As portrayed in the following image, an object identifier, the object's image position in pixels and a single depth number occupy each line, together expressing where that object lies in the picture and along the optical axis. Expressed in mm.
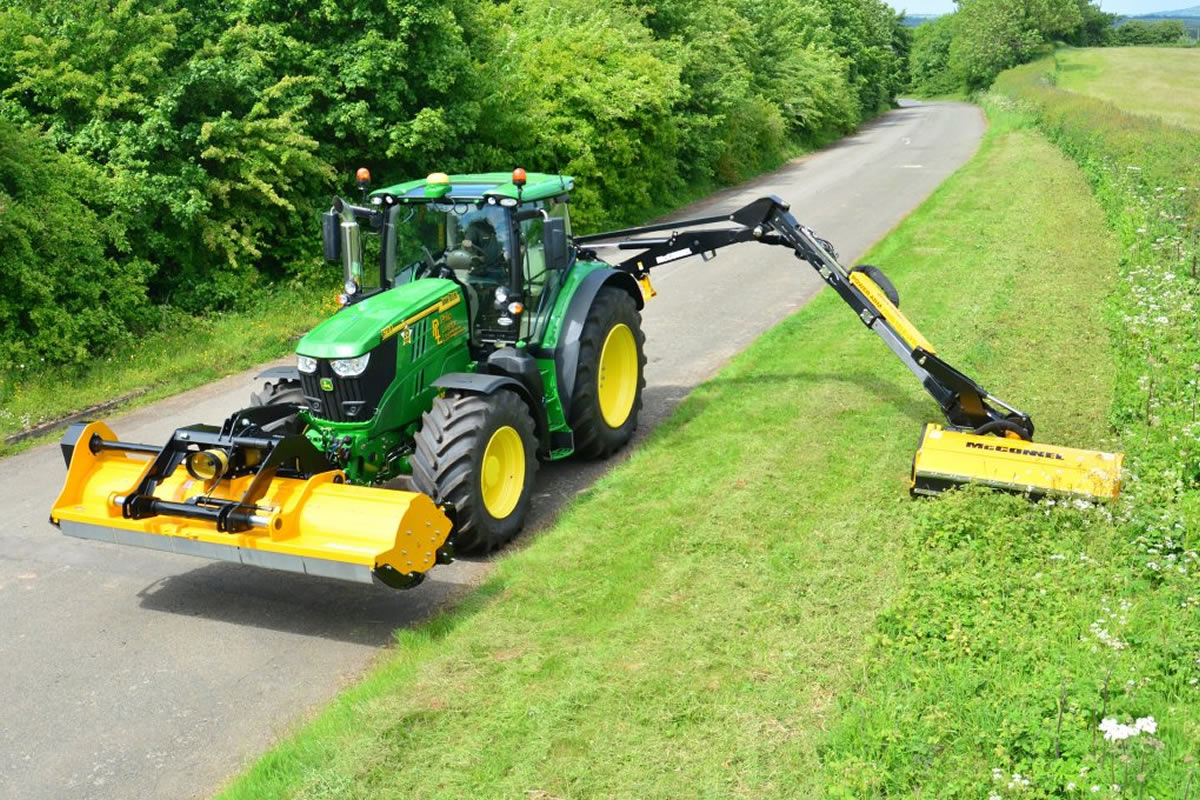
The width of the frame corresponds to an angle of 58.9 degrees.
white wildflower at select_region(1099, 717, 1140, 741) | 4652
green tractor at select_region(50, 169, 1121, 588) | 6875
